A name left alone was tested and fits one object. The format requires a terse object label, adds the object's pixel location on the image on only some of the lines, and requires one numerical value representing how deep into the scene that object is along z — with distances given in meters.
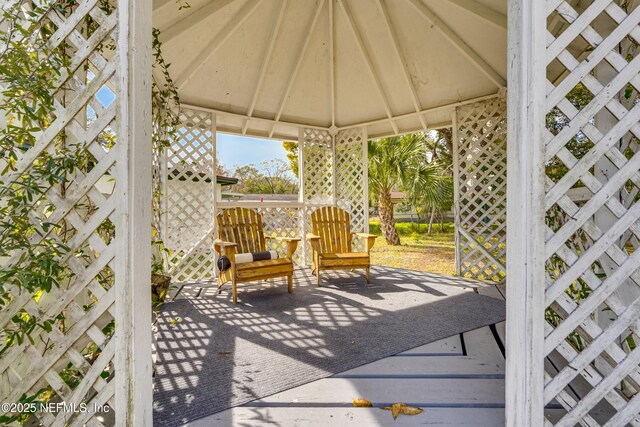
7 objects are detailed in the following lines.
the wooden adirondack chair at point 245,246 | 3.24
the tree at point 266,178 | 19.58
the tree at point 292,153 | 10.79
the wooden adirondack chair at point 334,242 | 3.89
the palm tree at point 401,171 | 7.30
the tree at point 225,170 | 17.06
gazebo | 1.15
